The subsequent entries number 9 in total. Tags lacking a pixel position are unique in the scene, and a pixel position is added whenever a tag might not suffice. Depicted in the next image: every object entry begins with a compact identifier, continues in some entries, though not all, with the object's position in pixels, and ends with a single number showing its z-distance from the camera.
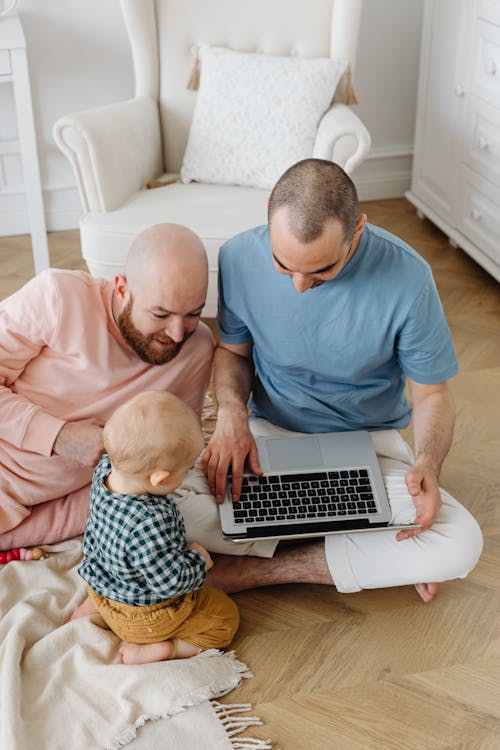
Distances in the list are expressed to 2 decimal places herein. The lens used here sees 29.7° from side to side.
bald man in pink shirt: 1.87
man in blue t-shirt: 1.79
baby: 1.59
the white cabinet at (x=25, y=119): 2.87
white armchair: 2.62
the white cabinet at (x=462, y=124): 2.96
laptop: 1.81
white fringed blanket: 1.61
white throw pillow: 2.79
